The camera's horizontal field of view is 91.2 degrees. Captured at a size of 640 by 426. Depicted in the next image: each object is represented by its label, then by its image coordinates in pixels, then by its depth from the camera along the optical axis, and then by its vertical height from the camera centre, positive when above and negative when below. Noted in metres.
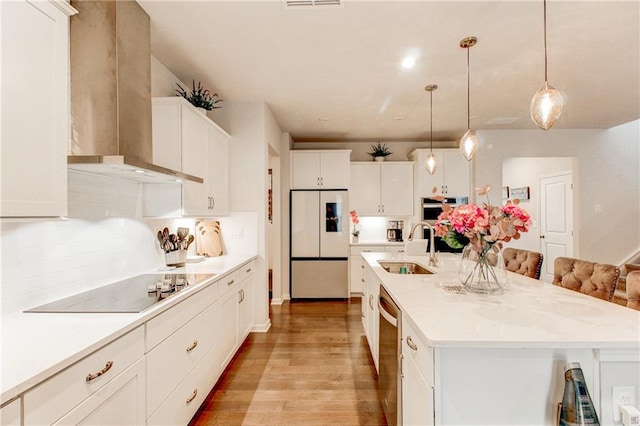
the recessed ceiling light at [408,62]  2.68 +1.34
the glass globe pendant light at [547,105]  1.85 +0.65
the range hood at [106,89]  1.65 +0.71
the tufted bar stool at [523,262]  2.47 -0.40
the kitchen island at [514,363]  1.14 -0.57
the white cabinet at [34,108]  1.16 +0.44
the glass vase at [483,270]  1.76 -0.33
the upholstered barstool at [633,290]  1.56 -0.39
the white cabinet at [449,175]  5.19 +0.65
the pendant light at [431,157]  3.31 +0.67
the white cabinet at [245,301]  3.09 -0.91
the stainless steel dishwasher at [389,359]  1.68 -0.87
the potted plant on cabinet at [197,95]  2.95 +1.18
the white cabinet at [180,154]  2.41 +0.50
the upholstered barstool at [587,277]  1.78 -0.39
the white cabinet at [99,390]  0.96 -0.62
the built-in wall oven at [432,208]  5.19 +0.11
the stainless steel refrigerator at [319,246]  5.00 -0.50
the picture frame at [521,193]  6.68 +0.46
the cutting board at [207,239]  3.45 -0.26
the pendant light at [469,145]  2.84 +0.64
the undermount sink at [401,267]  2.88 -0.49
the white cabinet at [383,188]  5.39 +0.46
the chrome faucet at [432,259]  2.71 -0.39
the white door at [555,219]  5.44 -0.10
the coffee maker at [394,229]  5.55 -0.26
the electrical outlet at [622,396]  1.17 -0.69
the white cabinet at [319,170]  5.12 +0.74
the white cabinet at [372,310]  2.49 -0.82
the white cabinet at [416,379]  1.21 -0.71
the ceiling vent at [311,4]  1.96 +1.33
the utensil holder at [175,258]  2.66 -0.36
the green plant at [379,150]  5.47 +1.15
